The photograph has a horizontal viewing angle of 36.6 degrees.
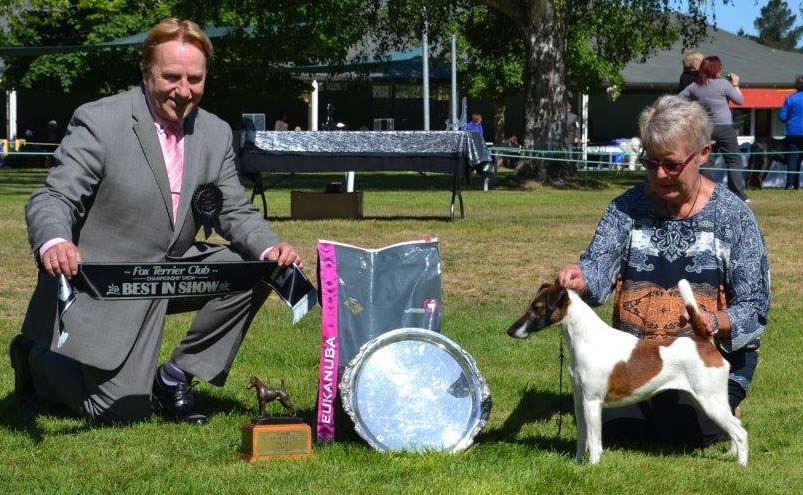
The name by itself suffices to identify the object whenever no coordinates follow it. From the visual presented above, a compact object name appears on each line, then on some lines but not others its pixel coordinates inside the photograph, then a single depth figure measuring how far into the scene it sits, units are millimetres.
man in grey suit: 4219
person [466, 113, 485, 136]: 26125
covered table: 12078
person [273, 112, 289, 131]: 28219
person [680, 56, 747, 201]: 13516
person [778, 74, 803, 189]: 17812
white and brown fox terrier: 3744
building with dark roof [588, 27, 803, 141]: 37000
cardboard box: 12516
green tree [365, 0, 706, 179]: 19781
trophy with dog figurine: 3895
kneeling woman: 3963
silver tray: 4055
